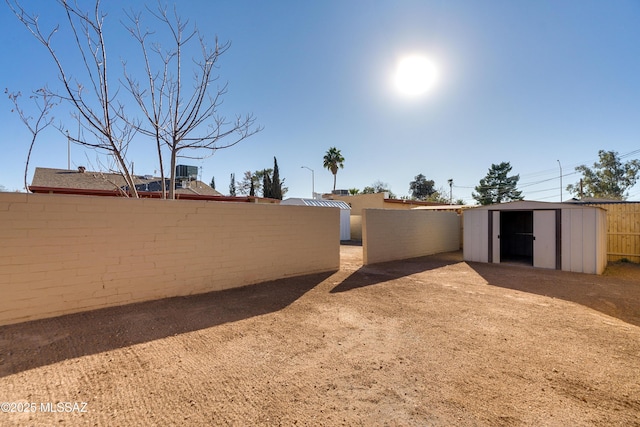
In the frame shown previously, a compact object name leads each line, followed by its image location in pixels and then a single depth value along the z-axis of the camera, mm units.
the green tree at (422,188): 45719
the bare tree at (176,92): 6629
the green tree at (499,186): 35284
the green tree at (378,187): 45525
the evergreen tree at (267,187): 31834
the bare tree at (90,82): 5699
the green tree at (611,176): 26406
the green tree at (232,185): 47656
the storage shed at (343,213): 18378
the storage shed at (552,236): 7836
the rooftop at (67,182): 13354
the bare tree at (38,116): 6176
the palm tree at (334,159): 31547
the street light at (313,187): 27819
